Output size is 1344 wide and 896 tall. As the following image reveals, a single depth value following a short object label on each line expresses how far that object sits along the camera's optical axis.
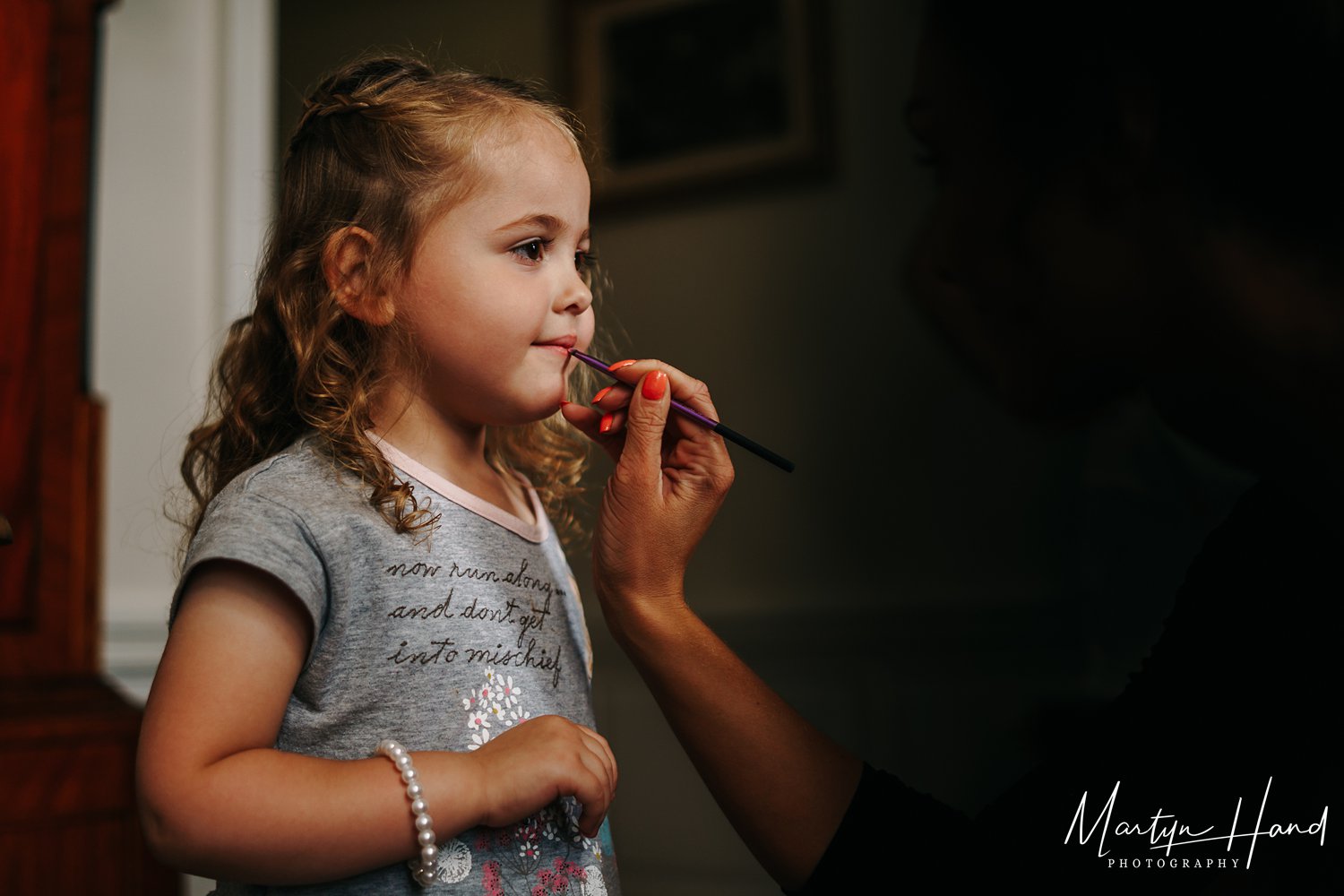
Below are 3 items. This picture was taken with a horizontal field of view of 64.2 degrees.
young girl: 0.61
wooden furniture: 1.01
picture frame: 2.21
